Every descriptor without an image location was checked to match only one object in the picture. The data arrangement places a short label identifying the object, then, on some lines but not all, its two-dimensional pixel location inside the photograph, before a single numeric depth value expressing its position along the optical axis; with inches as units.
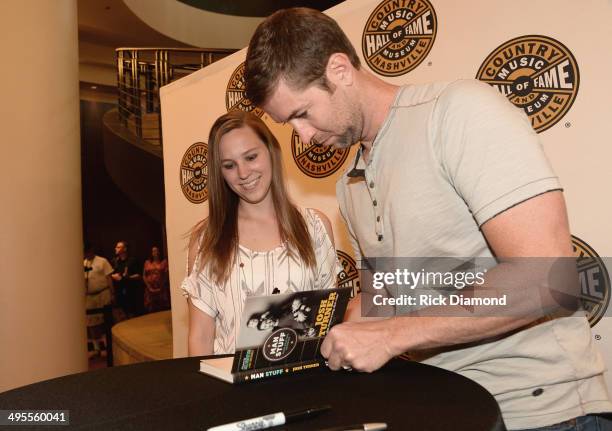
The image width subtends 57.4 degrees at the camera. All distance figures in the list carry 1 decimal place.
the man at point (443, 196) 37.5
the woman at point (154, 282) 330.6
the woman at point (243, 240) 76.0
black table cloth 34.4
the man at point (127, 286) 367.9
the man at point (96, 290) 283.3
